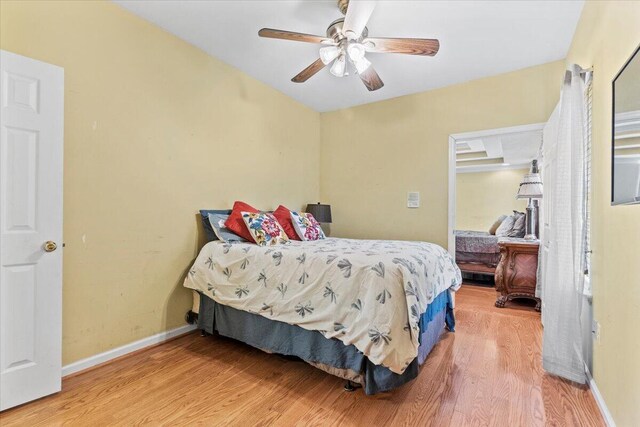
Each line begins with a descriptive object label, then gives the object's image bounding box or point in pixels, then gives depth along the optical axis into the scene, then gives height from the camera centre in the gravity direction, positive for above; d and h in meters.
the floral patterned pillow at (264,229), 2.69 -0.15
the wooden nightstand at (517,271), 3.52 -0.66
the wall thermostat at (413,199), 3.77 +0.18
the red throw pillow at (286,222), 3.13 -0.10
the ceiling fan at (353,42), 1.95 +1.21
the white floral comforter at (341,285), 1.71 -0.49
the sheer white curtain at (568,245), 1.97 -0.20
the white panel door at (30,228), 1.69 -0.11
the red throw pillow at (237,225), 2.79 -0.12
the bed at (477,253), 4.77 -0.61
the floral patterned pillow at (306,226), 3.15 -0.15
